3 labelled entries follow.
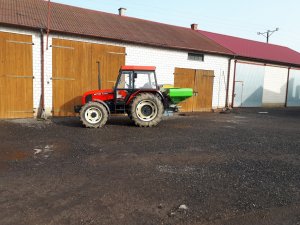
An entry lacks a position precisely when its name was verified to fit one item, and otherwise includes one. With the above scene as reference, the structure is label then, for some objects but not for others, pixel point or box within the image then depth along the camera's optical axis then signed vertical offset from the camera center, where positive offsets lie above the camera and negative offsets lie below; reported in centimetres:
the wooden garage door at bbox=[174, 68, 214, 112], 1494 -1
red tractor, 927 -59
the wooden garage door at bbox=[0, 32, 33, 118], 1049 +12
